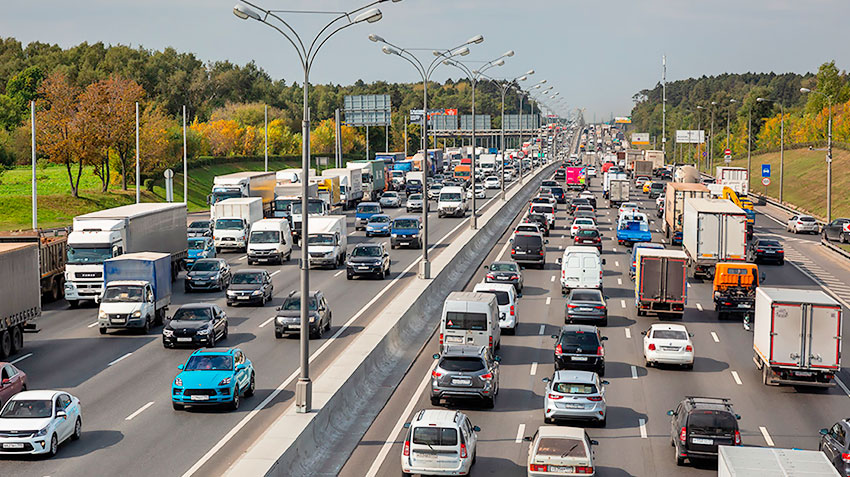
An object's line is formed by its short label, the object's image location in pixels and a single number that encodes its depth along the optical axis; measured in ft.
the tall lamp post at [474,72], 221.19
